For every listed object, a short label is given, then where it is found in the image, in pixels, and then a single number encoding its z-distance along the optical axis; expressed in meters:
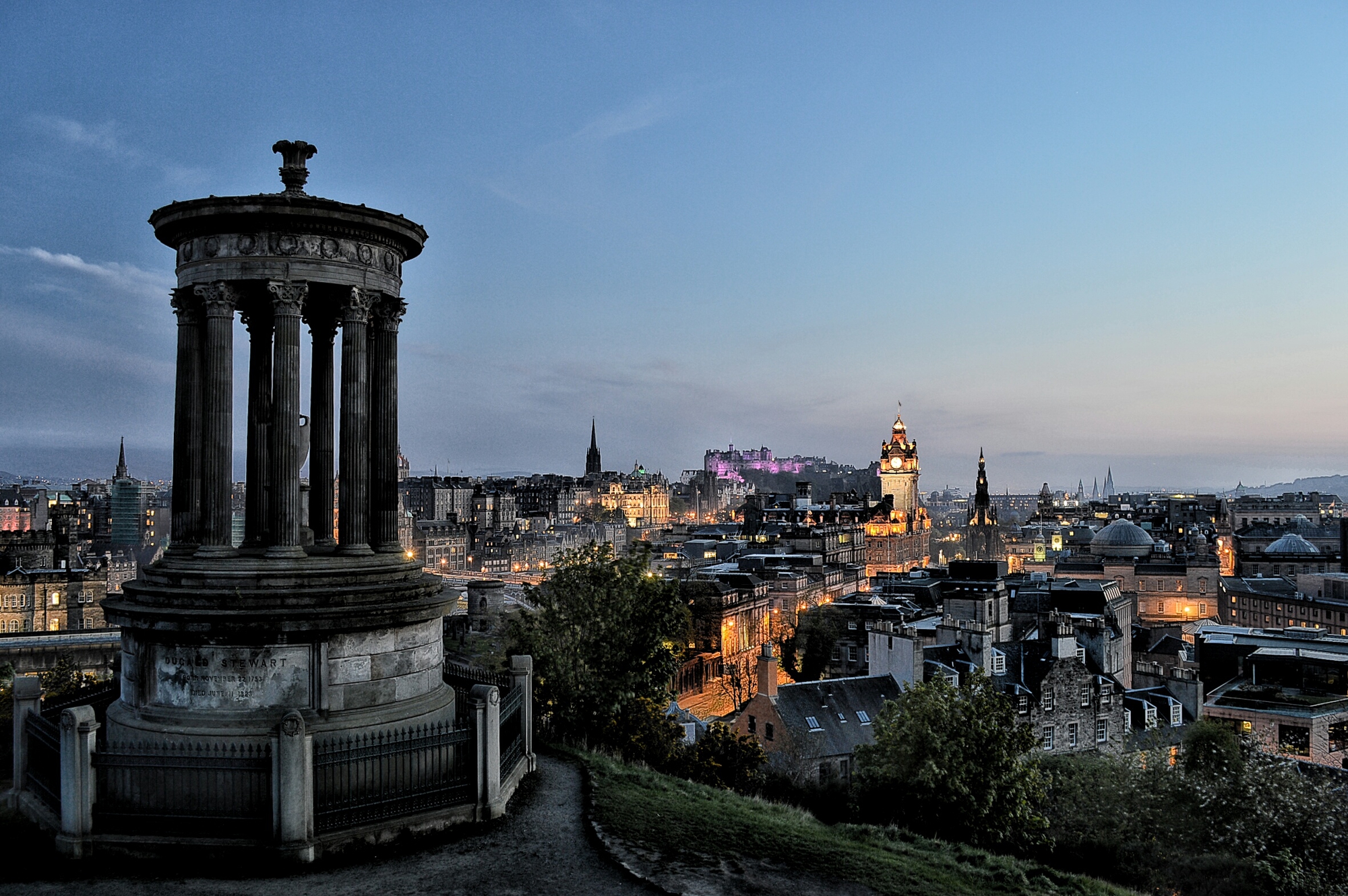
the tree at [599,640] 25.73
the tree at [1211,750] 37.22
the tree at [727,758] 26.70
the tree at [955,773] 28.48
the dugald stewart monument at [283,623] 14.87
